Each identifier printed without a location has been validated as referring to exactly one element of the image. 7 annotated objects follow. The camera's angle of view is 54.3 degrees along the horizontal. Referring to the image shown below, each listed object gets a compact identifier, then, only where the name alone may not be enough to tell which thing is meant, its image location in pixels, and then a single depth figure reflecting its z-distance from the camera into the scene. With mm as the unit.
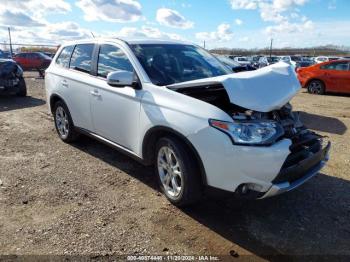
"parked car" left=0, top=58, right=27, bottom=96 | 10469
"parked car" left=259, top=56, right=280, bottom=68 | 35306
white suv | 3152
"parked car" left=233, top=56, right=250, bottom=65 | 34962
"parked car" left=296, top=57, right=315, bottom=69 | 25766
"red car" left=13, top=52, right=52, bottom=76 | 25906
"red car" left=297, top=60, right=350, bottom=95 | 12875
